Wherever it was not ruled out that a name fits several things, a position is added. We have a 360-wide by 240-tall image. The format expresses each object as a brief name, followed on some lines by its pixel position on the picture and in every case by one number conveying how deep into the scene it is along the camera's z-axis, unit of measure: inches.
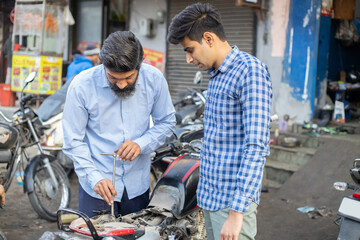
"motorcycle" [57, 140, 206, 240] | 92.0
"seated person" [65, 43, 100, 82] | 266.7
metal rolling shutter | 333.1
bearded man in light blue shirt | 99.6
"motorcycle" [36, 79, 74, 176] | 205.2
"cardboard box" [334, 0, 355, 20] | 302.2
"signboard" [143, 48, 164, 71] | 399.5
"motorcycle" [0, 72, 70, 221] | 179.8
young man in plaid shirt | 73.0
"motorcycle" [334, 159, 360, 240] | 128.6
